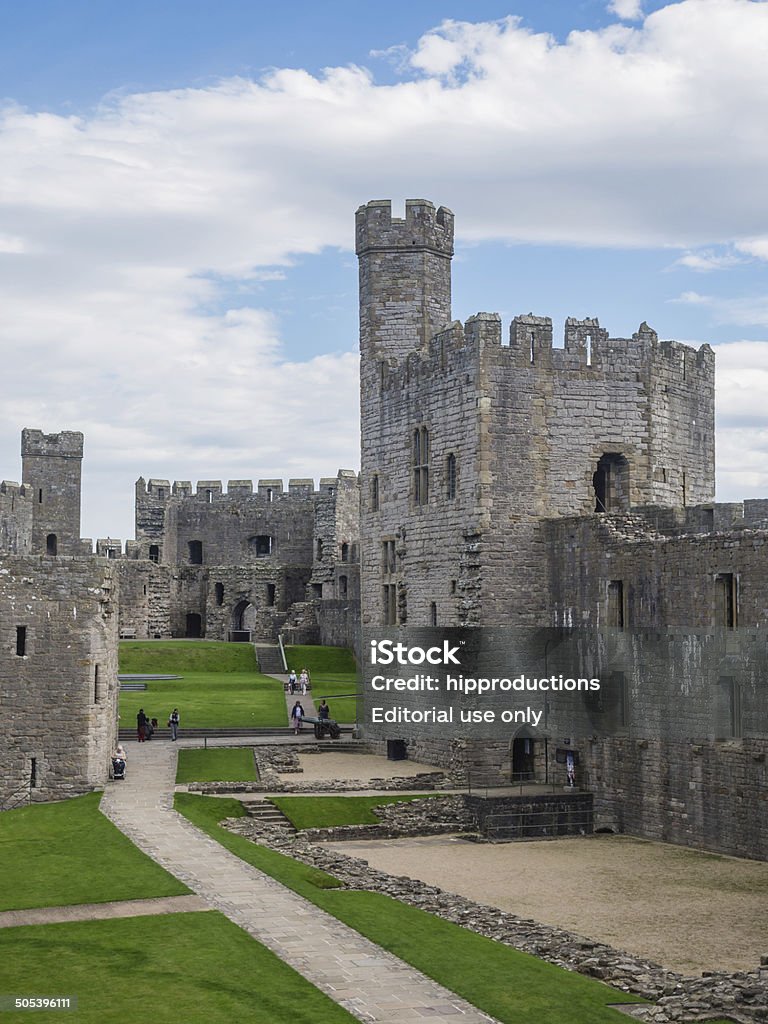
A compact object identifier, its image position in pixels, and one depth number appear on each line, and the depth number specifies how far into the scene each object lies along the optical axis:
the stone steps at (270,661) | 60.50
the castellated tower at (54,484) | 77.56
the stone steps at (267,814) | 33.59
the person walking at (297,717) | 45.75
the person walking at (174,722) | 43.34
